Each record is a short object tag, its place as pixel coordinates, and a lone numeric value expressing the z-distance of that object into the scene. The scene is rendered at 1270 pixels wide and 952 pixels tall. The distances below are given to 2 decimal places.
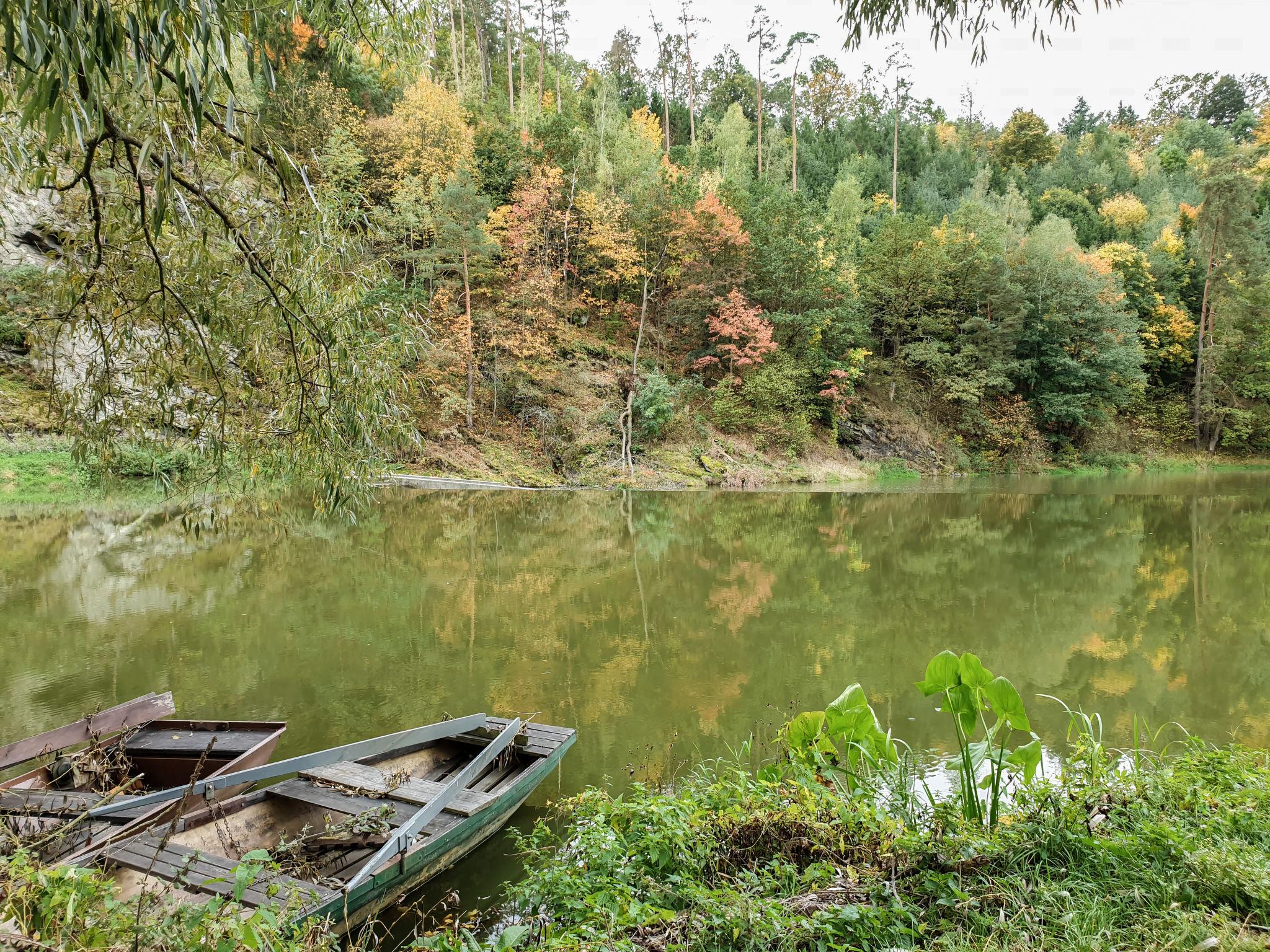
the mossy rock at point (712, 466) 21.17
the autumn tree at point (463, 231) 19.20
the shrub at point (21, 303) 3.53
